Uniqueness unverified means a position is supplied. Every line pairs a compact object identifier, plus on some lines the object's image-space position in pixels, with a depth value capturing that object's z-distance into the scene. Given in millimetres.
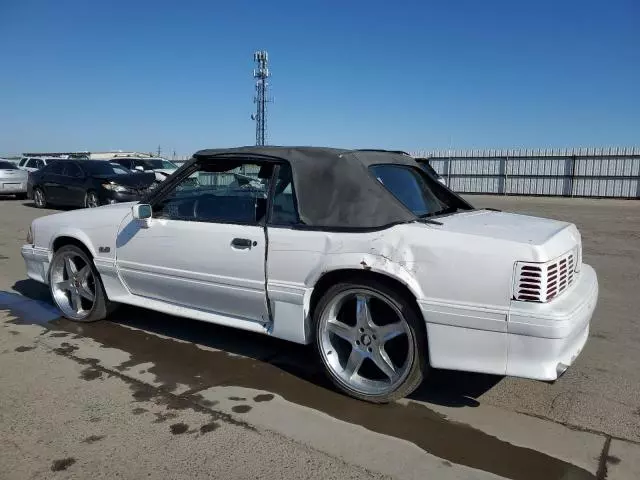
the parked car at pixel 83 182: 14323
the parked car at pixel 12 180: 19859
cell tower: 44919
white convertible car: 2975
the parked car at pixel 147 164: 19753
